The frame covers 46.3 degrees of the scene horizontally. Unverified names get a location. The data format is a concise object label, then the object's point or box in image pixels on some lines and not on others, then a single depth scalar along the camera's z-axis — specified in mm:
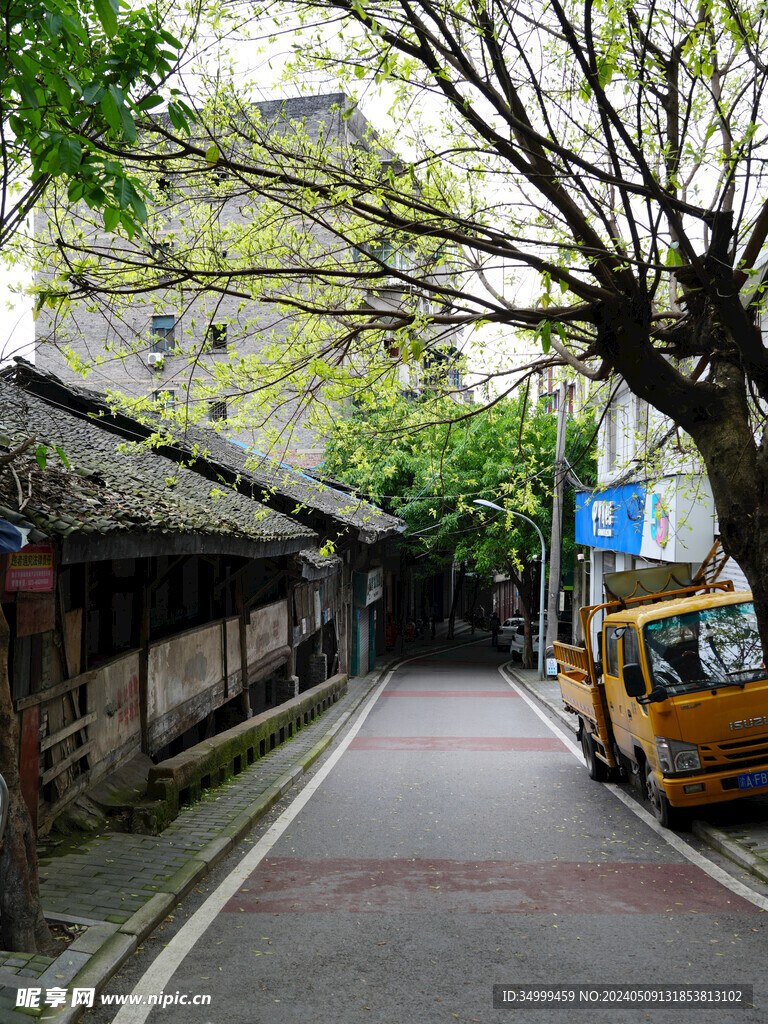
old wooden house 7055
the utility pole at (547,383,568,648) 26234
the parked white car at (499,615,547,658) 38000
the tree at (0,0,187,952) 4570
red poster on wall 6371
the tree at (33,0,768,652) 6418
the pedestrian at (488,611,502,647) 43969
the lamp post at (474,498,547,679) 29375
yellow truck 8719
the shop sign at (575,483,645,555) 22828
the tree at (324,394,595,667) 31625
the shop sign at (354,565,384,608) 30906
